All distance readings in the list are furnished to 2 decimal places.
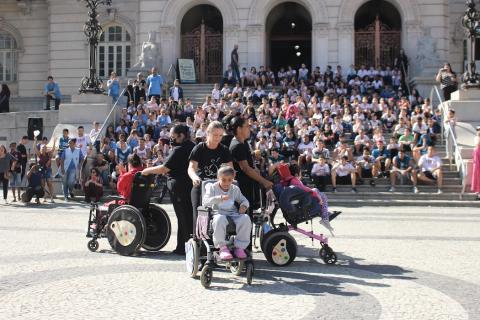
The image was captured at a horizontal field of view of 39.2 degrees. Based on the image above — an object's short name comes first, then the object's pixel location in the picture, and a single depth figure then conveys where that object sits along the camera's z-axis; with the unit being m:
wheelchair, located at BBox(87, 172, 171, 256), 9.10
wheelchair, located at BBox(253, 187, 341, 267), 8.56
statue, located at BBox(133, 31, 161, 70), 29.19
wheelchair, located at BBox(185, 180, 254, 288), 7.27
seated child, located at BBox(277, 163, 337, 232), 8.88
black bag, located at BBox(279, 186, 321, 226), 8.66
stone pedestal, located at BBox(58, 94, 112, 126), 21.61
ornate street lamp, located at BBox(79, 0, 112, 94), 21.07
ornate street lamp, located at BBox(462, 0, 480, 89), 19.75
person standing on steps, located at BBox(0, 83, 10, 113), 29.27
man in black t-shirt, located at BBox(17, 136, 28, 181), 20.36
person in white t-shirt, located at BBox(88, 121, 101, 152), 20.15
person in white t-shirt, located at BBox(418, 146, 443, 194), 17.94
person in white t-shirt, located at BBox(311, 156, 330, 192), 18.08
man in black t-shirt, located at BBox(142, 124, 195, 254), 8.95
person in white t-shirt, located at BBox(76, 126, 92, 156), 18.88
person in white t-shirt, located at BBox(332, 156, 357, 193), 18.17
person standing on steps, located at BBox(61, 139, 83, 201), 17.91
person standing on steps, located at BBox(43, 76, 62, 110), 25.30
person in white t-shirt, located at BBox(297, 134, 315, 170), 18.88
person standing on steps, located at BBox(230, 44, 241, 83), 28.21
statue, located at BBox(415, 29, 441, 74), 27.96
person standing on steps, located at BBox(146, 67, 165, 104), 24.53
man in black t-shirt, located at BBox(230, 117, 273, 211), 8.60
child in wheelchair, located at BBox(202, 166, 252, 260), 7.40
